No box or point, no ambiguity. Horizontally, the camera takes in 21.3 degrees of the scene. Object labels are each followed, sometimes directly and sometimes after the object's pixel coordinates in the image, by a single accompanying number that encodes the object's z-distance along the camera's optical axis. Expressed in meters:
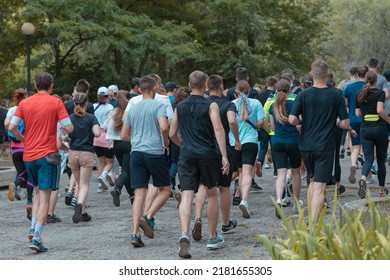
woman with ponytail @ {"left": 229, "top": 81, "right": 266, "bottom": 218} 13.98
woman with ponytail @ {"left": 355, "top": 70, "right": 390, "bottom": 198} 14.47
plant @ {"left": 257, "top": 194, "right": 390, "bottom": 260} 6.63
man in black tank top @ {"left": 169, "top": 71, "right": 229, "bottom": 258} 10.51
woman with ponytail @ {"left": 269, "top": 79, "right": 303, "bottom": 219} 13.19
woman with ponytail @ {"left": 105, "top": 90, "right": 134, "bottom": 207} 14.41
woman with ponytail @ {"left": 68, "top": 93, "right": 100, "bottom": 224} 13.91
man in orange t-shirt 11.10
